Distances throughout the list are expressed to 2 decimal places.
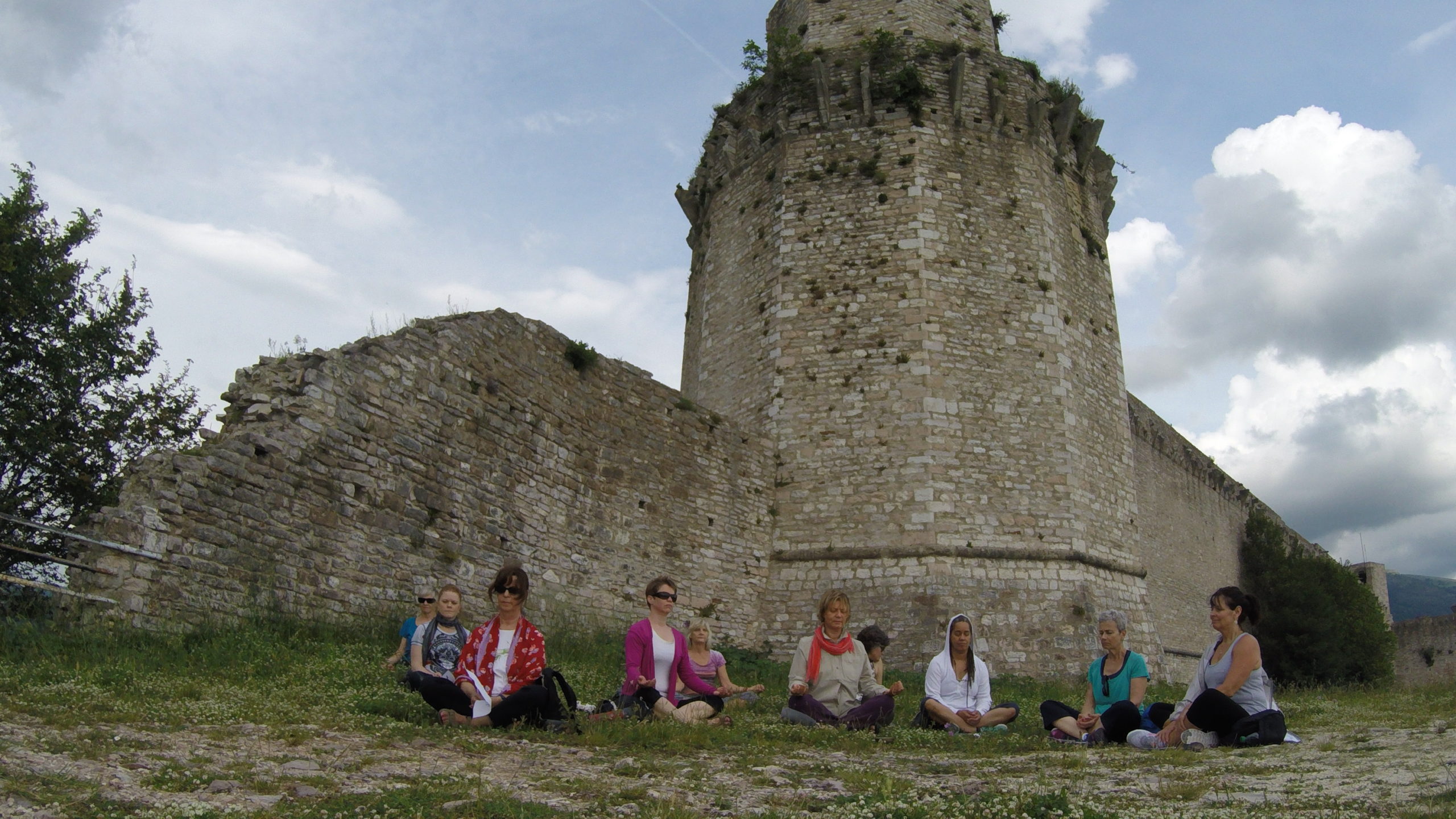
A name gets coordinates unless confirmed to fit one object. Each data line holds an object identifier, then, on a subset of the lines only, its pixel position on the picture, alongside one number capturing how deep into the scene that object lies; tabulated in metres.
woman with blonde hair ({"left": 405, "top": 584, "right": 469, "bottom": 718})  7.20
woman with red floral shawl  5.91
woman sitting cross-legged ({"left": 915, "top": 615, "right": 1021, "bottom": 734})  7.26
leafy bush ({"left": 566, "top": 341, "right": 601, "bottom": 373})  11.96
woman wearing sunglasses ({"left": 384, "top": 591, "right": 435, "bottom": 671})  7.57
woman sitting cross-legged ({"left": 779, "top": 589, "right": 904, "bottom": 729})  7.08
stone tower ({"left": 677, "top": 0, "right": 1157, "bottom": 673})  13.05
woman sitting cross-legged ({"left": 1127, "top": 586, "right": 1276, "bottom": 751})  5.95
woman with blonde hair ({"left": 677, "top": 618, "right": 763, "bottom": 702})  7.65
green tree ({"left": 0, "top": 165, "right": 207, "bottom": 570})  14.96
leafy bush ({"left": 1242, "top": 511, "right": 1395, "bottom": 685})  22.62
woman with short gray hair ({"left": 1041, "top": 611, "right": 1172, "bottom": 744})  6.62
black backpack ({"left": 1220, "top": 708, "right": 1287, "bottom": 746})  5.81
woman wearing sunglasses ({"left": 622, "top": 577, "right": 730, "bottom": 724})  6.52
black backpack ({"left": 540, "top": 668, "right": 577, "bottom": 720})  6.00
